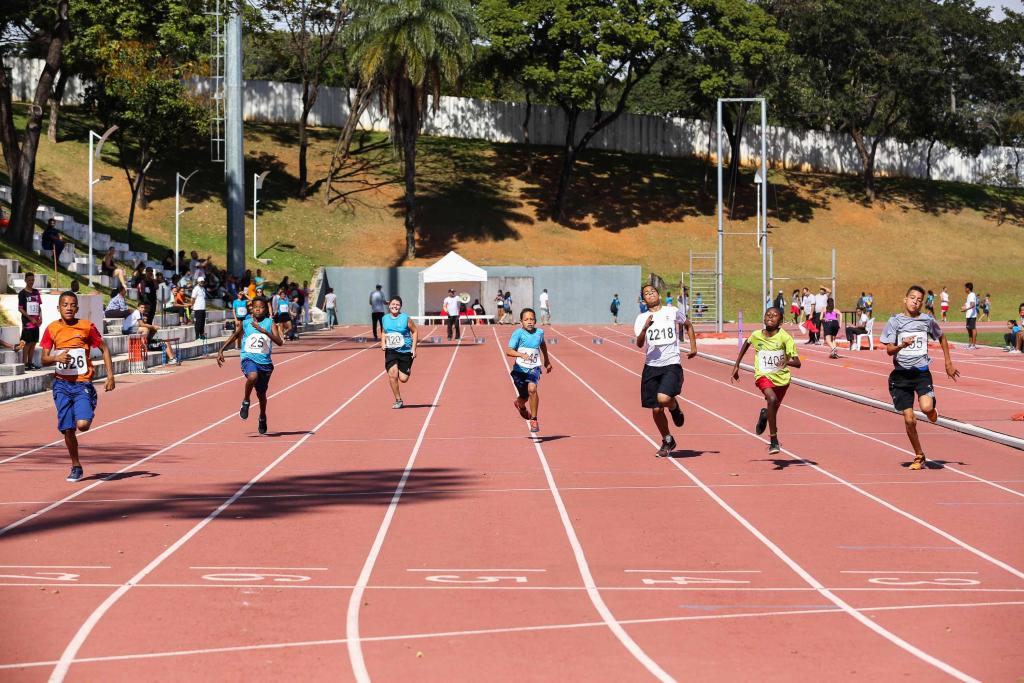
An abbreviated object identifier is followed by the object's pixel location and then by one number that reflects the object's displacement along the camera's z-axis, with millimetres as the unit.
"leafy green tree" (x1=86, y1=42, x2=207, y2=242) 56688
